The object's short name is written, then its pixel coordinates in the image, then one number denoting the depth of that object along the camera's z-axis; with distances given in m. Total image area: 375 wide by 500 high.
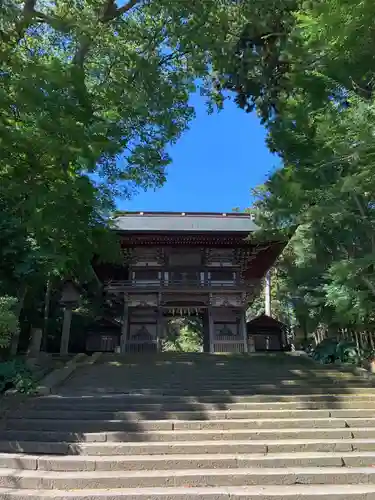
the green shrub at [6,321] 5.88
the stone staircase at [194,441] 4.04
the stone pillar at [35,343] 10.13
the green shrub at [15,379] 6.82
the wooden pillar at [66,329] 12.21
